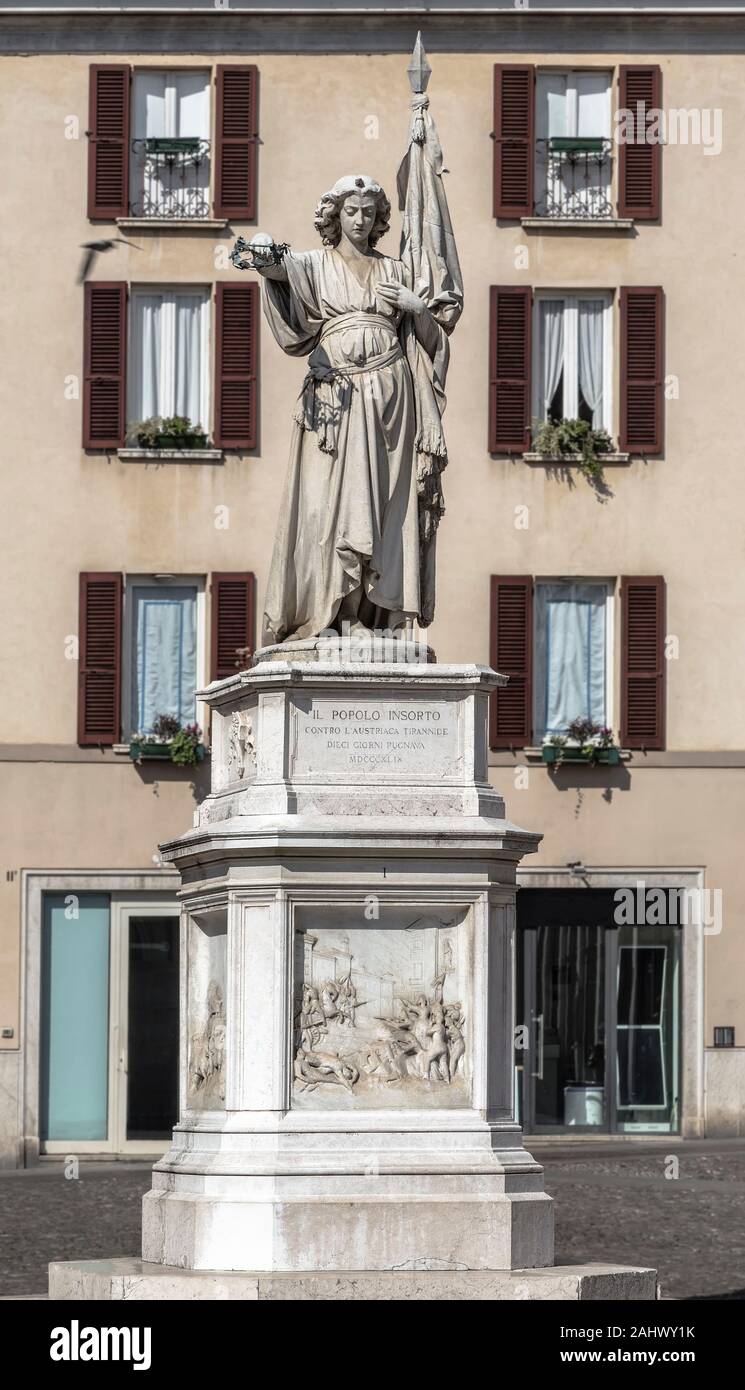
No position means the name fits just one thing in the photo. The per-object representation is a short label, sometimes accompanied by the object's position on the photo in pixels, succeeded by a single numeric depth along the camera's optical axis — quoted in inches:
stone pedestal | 584.7
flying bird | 1317.7
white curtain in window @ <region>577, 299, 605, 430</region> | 1327.5
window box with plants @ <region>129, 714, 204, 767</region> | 1283.2
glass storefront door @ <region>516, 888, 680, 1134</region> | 1299.2
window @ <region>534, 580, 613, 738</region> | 1314.0
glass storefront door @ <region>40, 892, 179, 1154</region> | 1280.8
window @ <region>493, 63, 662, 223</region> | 1317.7
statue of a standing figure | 634.2
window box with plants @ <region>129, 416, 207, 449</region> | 1306.6
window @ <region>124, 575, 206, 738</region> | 1305.4
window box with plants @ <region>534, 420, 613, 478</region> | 1307.8
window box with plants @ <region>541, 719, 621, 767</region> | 1294.3
